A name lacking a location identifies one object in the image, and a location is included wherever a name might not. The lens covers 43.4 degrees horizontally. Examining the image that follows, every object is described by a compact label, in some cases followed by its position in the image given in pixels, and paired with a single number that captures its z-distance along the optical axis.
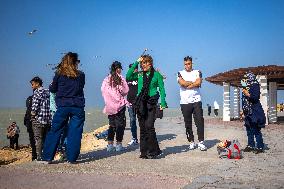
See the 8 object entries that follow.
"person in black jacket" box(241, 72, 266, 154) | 7.33
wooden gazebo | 19.47
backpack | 6.59
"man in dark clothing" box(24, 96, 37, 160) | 8.02
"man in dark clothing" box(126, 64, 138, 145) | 8.89
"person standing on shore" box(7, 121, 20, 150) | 21.76
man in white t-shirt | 7.84
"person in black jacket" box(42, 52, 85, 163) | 6.02
